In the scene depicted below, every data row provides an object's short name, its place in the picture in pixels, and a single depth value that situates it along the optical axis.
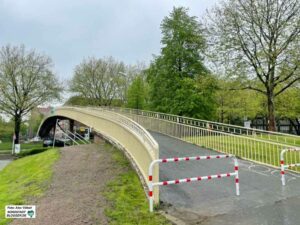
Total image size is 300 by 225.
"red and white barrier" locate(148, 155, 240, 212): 4.92
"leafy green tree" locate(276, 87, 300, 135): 20.30
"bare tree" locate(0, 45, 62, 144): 29.78
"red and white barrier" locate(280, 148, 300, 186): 6.33
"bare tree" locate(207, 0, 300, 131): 13.68
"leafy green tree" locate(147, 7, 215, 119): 20.13
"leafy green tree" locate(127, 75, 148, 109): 28.45
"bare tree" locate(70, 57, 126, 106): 34.76
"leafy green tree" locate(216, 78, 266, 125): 27.64
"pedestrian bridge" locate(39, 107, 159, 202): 6.42
